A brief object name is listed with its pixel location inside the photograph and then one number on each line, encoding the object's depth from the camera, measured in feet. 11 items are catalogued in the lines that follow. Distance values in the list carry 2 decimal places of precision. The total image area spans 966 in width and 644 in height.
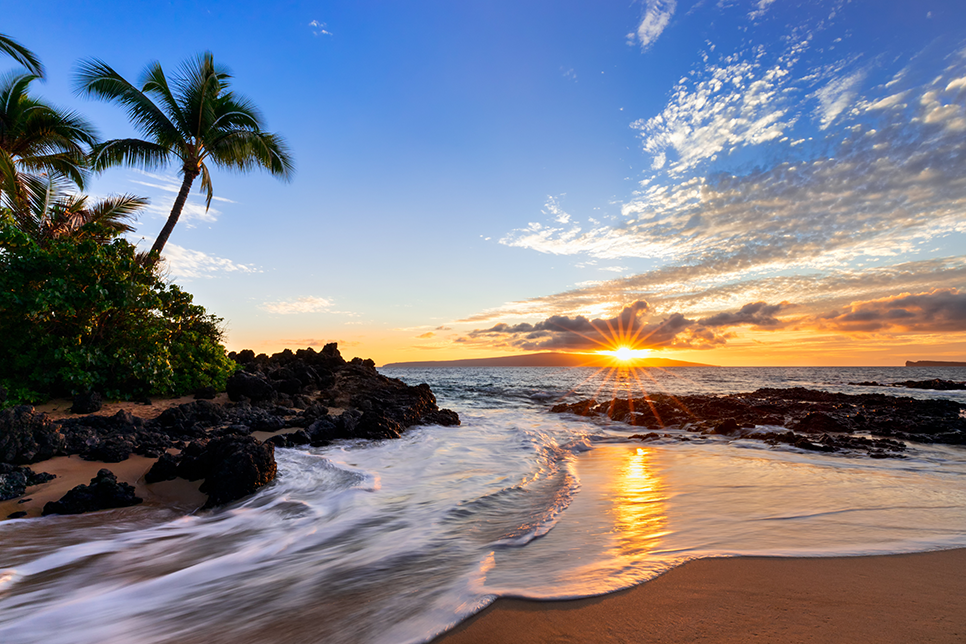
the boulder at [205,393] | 39.83
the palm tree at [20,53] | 40.40
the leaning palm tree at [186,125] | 49.06
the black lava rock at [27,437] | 18.65
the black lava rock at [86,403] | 28.78
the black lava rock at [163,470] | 19.24
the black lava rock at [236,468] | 18.26
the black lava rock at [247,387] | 41.65
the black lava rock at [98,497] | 15.80
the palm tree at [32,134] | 53.93
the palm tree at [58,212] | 43.11
